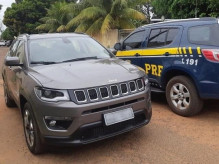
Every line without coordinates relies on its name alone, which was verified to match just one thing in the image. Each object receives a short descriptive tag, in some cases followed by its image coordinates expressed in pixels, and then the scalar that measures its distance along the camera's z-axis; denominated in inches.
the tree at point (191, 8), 321.4
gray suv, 99.3
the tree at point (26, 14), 1150.4
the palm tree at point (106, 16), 478.4
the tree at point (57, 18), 713.7
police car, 131.6
